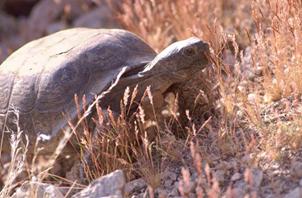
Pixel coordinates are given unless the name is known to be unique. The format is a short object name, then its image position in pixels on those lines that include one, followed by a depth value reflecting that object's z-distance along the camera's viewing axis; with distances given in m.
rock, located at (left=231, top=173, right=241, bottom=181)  6.39
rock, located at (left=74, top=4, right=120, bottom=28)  14.48
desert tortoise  7.38
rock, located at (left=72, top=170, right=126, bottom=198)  6.12
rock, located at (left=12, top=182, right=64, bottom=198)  6.29
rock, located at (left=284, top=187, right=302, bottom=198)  5.73
